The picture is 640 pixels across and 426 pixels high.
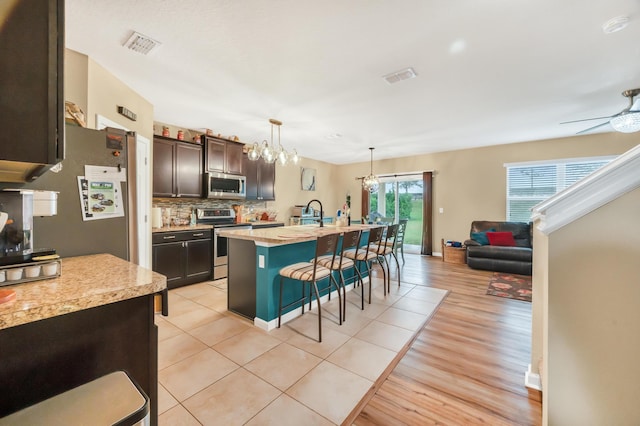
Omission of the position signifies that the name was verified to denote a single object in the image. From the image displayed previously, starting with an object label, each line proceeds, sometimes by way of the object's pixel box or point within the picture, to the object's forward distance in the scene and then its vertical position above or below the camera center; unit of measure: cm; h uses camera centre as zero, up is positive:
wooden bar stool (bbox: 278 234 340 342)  244 -59
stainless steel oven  437 -28
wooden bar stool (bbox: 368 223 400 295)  378 -58
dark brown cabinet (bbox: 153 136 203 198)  397 +71
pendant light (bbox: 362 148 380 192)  611 +73
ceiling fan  284 +105
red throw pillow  516 -56
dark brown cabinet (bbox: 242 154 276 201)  540 +73
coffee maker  101 -6
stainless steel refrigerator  137 +3
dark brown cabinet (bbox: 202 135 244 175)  459 +106
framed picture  722 +95
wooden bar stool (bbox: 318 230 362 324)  279 -57
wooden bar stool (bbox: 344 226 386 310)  340 -58
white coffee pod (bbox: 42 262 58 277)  96 -22
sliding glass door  701 +23
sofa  477 -71
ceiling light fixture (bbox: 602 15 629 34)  190 +144
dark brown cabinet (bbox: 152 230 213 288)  369 -69
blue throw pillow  536 -56
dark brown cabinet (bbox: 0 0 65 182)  73 +39
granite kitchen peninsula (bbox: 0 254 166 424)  78 -44
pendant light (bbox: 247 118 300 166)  347 +81
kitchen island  259 -60
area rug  366 -119
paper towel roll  384 -9
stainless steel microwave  461 +49
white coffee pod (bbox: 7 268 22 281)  85 -21
